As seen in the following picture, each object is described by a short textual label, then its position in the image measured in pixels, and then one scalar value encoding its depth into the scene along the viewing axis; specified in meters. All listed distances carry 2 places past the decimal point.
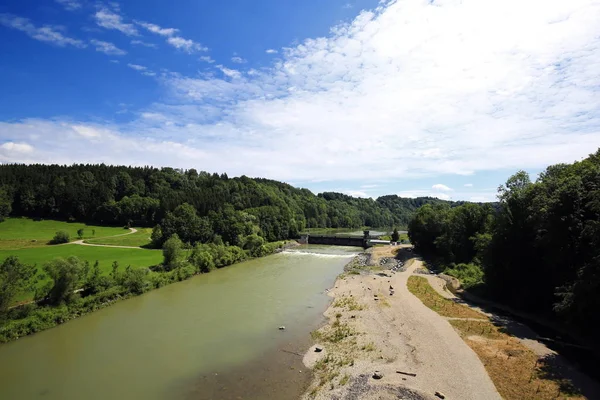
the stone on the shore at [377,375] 19.77
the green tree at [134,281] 41.32
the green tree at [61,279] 32.78
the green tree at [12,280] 27.89
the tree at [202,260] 55.89
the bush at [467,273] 44.09
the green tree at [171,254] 51.43
